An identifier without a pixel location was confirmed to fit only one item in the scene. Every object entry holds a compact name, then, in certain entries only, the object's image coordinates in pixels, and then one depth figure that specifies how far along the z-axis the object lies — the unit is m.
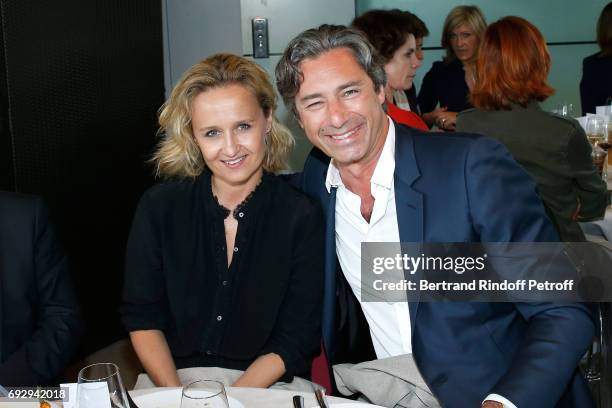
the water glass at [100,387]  1.12
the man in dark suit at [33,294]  2.03
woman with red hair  3.01
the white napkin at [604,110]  4.38
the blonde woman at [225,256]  2.04
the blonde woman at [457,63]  5.36
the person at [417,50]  3.68
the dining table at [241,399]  1.39
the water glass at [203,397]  1.08
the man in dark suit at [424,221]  1.61
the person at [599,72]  5.15
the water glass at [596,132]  3.49
